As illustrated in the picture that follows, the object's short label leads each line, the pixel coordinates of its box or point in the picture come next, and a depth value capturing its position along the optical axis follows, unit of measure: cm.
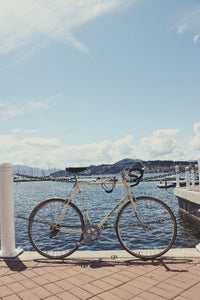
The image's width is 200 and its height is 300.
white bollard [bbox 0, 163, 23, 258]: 436
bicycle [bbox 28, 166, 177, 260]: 408
